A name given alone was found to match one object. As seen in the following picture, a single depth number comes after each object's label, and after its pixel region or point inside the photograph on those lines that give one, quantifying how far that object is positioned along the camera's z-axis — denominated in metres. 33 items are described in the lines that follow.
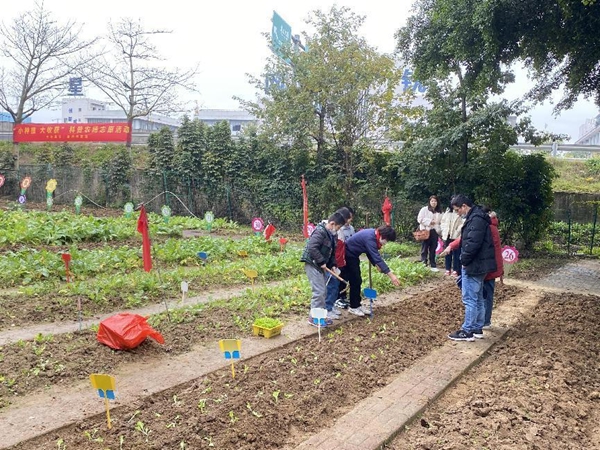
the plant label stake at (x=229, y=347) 4.14
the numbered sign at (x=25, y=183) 18.75
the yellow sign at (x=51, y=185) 17.27
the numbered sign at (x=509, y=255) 8.23
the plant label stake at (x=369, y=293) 6.29
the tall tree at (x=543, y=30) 8.48
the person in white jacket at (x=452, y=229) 9.41
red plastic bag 4.93
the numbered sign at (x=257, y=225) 12.55
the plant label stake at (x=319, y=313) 5.32
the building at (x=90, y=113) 60.38
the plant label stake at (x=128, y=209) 14.81
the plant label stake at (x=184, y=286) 6.22
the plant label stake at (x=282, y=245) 11.50
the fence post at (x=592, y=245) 13.67
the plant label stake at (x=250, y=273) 6.81
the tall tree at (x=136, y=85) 23.88
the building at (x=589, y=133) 54.88
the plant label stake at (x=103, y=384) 3.44
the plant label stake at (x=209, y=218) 13.60
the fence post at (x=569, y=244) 13.51
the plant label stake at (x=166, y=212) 13.85
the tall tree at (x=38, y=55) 24.95
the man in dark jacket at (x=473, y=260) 5.86
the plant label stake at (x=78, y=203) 16.19
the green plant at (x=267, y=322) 5.69
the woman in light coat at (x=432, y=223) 10.23
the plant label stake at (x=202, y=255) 8.13
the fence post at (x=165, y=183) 20.59
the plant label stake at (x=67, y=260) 7.30
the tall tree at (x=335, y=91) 15.16
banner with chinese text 23.34
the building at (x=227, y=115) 64.31
